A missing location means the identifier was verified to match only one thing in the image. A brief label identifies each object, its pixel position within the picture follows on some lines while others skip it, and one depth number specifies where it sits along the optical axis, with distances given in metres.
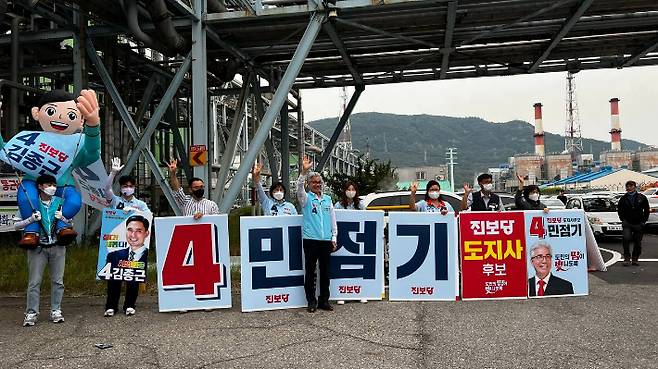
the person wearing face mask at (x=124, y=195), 6.84
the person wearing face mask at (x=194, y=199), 7.06
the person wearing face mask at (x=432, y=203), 7.70
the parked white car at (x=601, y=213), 15.77
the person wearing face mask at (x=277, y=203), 7.39
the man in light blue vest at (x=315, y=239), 6.68
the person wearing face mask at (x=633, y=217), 10.54
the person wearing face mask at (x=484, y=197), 7.94
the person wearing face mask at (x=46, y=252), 6.10
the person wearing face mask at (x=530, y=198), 8.12
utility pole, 56.09
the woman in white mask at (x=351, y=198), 7.46
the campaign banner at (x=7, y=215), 10.62
